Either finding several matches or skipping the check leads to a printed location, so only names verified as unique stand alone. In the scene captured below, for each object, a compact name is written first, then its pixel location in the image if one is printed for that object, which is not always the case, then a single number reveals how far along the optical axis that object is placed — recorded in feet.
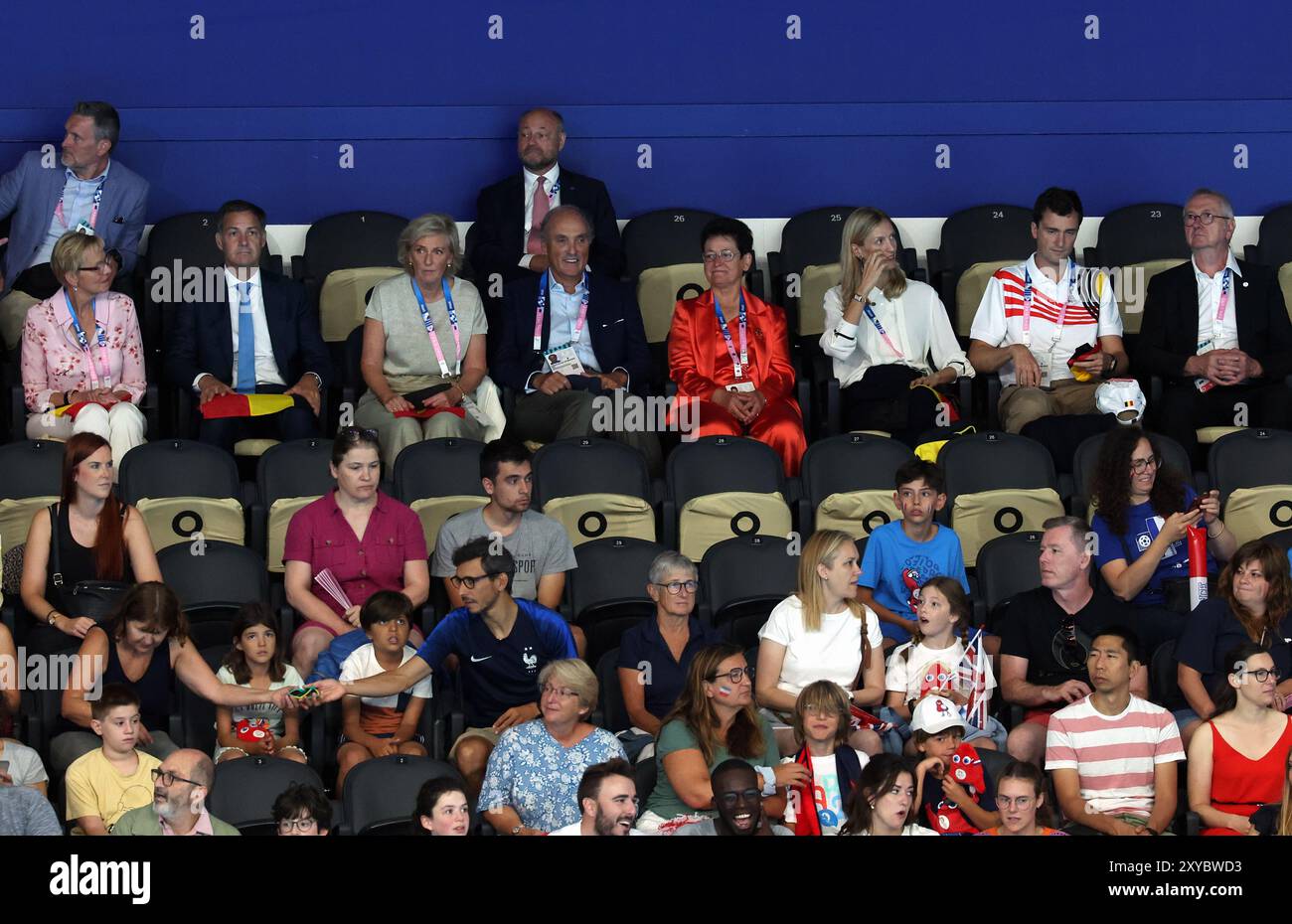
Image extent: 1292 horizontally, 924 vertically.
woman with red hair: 46.01
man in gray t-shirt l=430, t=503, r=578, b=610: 47.34
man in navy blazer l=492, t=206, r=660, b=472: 55.01
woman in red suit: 54.03
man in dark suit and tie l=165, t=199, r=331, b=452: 54.24
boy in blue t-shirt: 47.62
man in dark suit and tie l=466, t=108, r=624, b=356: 58.23
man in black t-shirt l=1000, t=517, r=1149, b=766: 45.19
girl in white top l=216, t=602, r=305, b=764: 43.52
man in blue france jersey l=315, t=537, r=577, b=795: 44.11
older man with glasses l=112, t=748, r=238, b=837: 39.40
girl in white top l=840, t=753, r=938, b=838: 39.73
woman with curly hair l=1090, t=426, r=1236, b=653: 48.08
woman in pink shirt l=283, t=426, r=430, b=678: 47.14
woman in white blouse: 54.13
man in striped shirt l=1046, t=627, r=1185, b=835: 42.57
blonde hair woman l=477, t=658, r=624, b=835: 41.70
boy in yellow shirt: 40.98
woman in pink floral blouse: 52.54
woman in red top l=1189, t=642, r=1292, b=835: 42.39
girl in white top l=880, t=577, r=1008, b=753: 44.75
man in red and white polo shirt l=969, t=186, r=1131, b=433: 55.67
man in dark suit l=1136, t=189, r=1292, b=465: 54.85
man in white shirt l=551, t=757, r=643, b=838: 38.99
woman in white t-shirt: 45.11
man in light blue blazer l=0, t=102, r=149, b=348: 56.85
